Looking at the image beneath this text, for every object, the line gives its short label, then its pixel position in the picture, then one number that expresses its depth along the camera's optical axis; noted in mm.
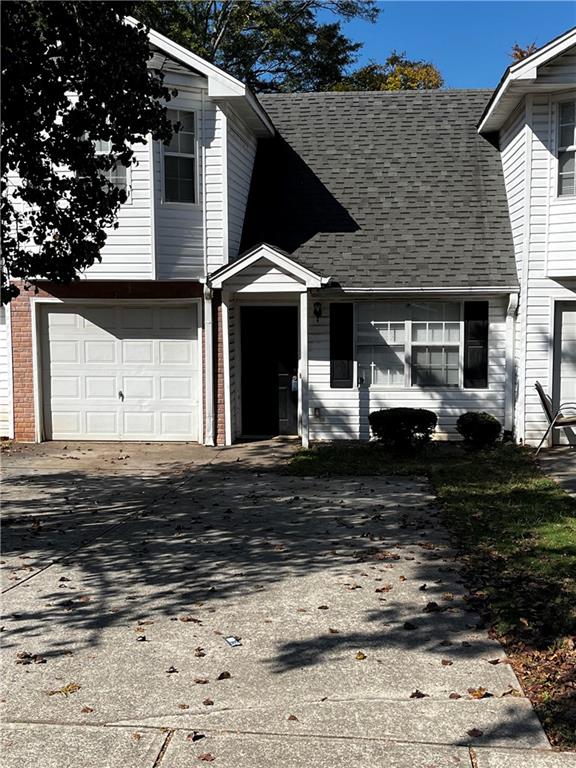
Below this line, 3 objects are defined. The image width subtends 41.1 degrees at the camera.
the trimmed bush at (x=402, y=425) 12789
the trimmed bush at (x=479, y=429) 13141
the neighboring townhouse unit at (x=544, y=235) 12961
